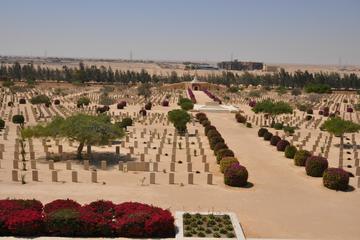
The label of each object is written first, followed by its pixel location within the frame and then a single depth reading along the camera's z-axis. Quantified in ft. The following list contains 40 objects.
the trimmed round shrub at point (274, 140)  121.05
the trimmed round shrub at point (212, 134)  119.91
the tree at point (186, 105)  204.03
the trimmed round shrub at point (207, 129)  136.54
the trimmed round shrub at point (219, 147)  102.22
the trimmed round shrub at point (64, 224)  47.44
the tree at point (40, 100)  205.98
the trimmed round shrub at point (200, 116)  173.66
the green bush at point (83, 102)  203.62
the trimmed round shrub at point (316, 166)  83.51
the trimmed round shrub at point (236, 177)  75.15
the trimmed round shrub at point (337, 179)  74.54
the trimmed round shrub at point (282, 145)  112.16
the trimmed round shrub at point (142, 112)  185.25
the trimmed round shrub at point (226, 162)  83.35
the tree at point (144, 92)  261.36
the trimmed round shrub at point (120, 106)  208.35
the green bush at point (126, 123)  141.87
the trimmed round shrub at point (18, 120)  148.97
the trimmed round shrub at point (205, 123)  155.27
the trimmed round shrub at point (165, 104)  230.07
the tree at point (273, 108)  166.61
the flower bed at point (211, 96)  262.18
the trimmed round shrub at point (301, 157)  92.99
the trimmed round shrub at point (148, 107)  209.77
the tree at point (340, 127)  121.08
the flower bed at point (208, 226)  48.96
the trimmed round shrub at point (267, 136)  130.41
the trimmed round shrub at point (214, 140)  111.47
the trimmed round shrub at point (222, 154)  92.63
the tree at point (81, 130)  89.61
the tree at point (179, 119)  137.90
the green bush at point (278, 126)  157.17
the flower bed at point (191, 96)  260.13
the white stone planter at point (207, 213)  48.15
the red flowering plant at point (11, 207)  47.03
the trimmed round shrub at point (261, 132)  137.75
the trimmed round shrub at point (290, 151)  102.12
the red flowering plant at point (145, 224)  48.16
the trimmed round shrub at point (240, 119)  175.84
